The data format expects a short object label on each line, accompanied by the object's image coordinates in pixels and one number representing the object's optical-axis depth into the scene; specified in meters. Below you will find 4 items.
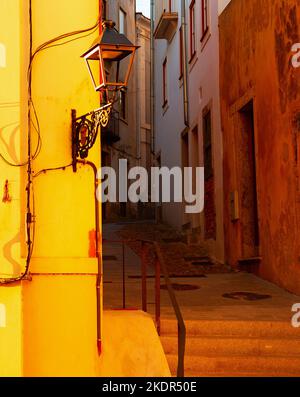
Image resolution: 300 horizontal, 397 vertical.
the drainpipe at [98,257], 6.71
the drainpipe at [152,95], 26.06
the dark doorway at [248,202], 13.75
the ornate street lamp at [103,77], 6.22
